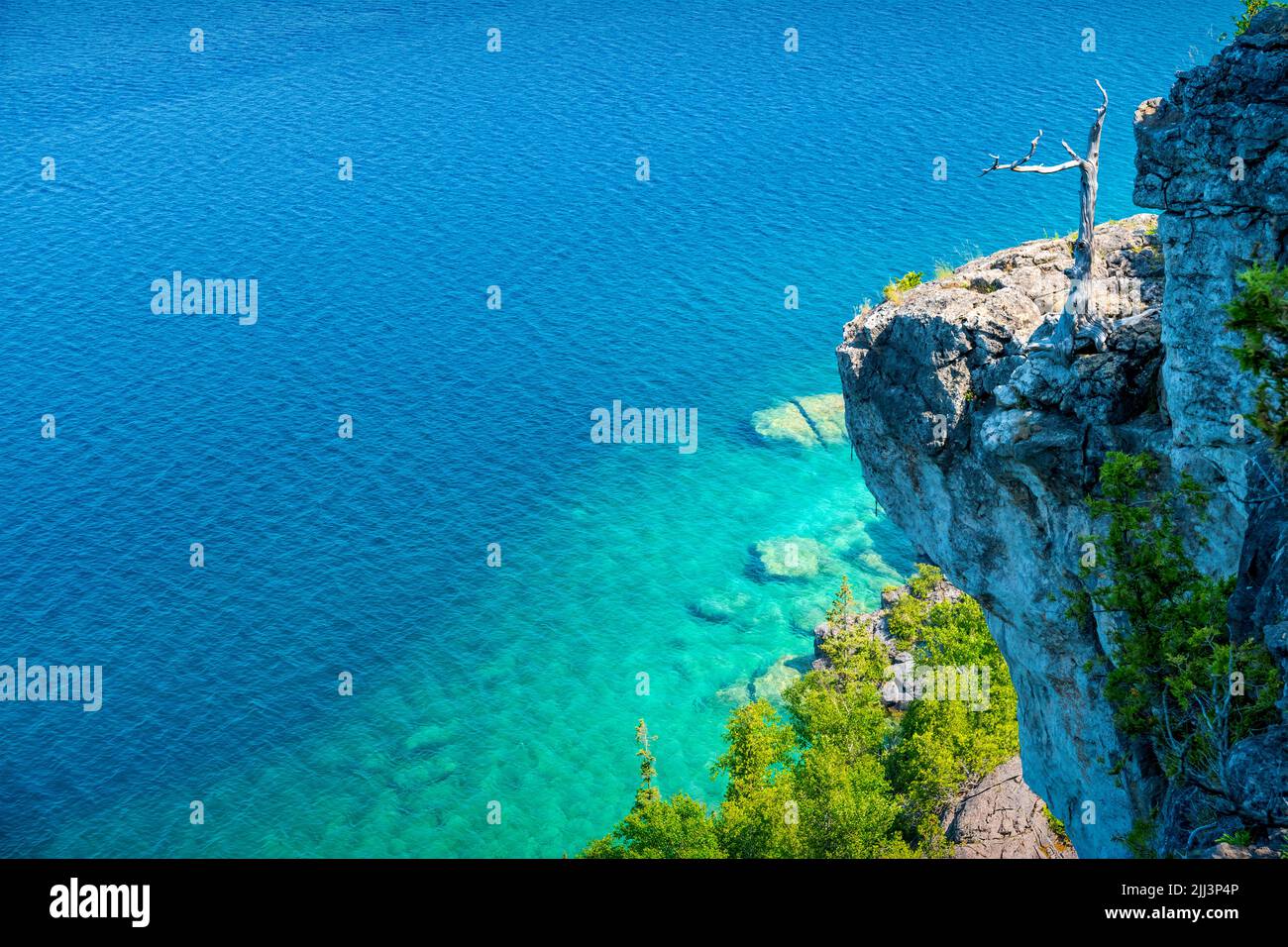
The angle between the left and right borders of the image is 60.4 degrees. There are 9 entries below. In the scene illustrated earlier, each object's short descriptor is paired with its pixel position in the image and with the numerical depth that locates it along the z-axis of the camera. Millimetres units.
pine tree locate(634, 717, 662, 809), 51181
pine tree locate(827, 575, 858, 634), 67125
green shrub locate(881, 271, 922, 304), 34056
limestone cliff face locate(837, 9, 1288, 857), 22156
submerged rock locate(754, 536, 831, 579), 75975
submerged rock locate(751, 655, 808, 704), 66312
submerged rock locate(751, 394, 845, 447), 87875
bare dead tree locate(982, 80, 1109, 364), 26891
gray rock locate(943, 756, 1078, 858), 46469
